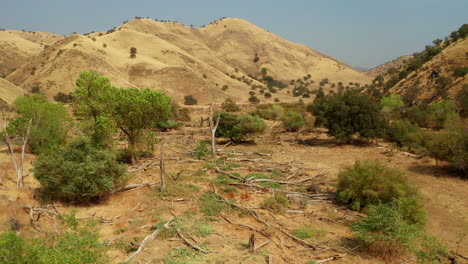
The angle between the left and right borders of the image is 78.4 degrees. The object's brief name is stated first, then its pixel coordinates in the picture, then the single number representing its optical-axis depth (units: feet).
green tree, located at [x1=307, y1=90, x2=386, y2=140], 61.36
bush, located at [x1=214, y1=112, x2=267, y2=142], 63.93
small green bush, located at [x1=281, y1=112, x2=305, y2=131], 78.95
